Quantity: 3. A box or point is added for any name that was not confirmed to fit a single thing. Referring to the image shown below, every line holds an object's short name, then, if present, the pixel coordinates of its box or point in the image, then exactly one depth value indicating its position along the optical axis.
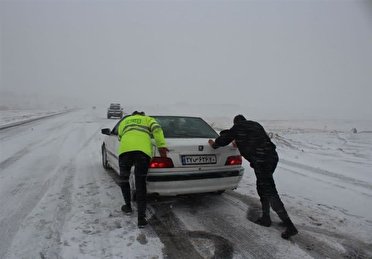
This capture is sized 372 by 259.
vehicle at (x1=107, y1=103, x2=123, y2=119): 33.06
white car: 4.41
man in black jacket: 4.26
